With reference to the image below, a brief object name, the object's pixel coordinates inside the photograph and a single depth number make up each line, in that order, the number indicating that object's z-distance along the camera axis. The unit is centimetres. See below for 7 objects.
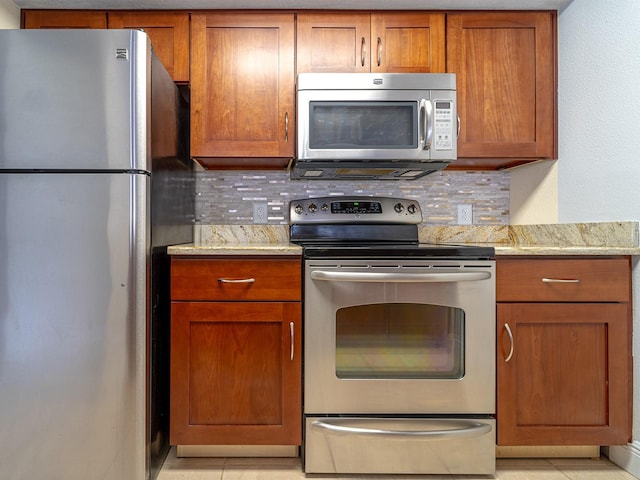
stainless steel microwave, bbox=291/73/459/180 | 177
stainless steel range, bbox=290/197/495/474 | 154
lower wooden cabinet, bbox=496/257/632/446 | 156
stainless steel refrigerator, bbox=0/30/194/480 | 137
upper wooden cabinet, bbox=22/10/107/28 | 185
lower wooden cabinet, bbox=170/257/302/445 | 155
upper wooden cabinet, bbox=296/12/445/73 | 187
